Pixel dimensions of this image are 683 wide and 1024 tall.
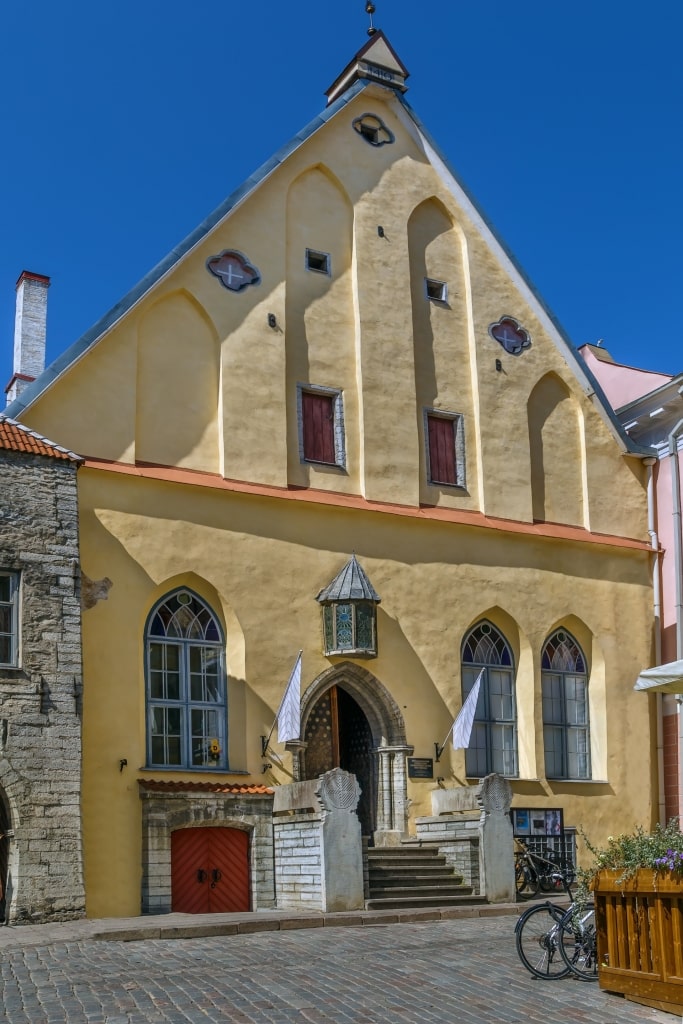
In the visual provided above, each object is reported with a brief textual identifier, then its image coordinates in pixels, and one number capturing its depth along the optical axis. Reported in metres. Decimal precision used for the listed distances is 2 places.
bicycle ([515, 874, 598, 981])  11.96
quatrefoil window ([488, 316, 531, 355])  24.45
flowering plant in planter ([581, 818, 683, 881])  10.83
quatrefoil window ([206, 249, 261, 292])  21.59
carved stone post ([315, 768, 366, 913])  17.22
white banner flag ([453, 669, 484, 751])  20.91
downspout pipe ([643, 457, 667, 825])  23.75
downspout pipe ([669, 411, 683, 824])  23.47
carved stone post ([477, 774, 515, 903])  18.69
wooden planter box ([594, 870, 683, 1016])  10.59
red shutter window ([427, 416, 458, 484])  23.05
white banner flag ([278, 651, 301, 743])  19.27
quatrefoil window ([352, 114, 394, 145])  23.94
